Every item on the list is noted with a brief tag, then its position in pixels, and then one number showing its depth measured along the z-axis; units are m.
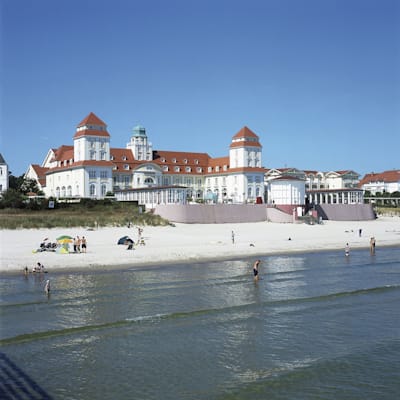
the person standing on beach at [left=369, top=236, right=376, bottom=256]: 41.97
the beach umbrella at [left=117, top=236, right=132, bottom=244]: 38.56
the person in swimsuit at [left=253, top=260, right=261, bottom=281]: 27.00
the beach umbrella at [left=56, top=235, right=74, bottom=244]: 34.16
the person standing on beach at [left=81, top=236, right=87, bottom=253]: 34.62
